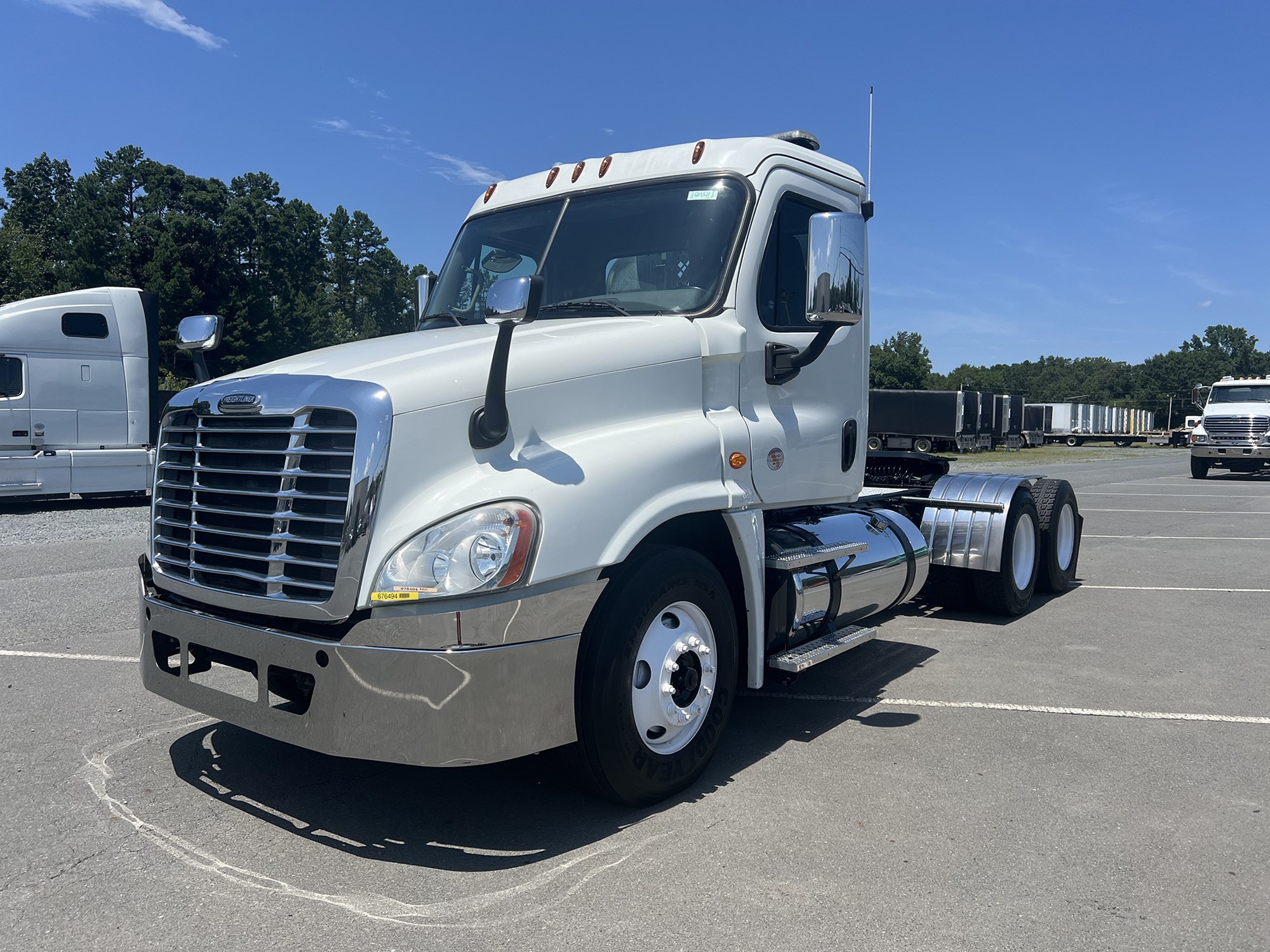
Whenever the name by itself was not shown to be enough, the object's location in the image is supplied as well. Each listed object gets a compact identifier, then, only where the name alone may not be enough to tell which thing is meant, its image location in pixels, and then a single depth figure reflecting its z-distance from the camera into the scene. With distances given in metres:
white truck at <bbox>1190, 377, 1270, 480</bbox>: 26.67
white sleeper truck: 15.88
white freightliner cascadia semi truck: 3.21
